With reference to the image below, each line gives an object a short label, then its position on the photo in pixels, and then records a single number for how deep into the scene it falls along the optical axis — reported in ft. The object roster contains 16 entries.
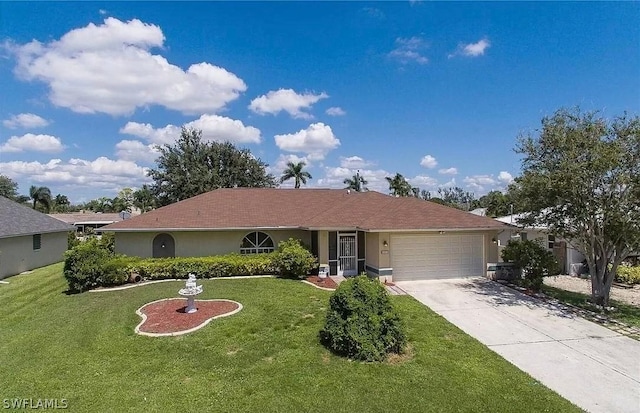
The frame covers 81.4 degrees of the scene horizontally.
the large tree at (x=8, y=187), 185.26
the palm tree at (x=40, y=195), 200.03
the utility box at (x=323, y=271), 54.03
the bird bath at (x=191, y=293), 36.04
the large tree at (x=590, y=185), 38.93
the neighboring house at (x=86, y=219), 164.96
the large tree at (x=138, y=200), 218.69
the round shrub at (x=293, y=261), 54.54
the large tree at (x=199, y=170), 118.32
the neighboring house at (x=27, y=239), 63.93
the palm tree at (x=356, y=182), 172.96
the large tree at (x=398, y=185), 175.01
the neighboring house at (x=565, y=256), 62.54
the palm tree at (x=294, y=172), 154.51
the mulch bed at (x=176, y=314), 32.68
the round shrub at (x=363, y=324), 26.48
